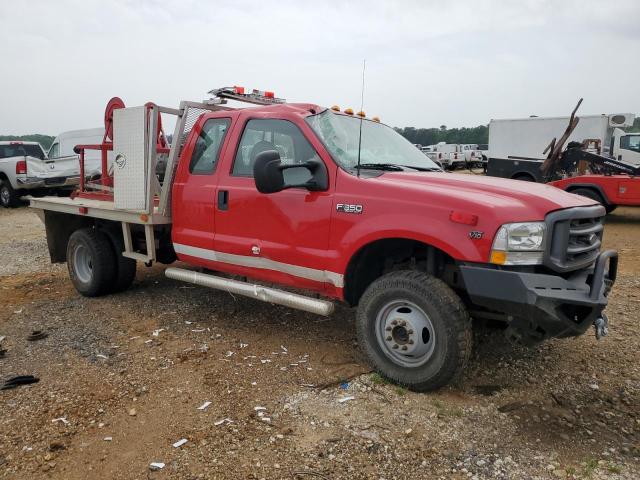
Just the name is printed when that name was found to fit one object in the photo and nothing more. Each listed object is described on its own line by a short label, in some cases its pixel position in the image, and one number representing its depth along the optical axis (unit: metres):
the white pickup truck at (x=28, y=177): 14.54
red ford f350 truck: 3.17
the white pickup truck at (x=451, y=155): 30.12
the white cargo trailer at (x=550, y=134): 16.77
